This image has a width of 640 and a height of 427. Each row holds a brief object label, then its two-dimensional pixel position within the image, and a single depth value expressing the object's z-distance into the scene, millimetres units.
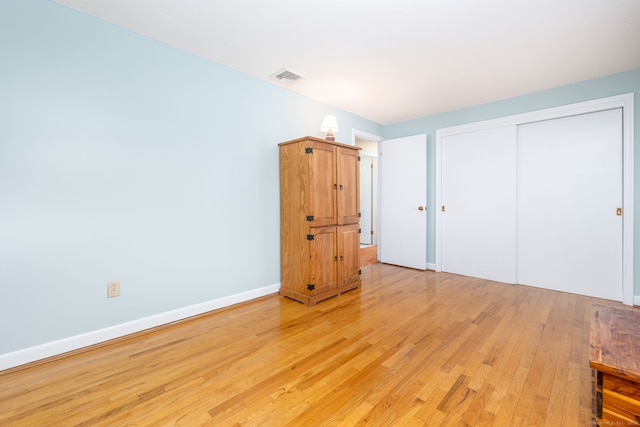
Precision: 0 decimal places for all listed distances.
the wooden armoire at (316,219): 2895
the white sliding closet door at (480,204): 3578
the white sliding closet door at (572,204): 2949
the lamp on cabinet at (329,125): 3379
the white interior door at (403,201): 4223
